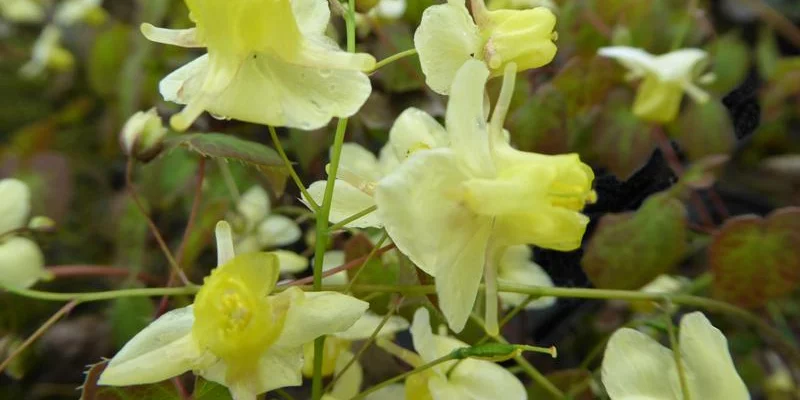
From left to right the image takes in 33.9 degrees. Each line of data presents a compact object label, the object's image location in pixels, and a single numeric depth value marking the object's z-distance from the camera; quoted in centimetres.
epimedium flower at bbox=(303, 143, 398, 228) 11
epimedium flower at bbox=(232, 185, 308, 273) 16
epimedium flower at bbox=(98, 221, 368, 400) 10
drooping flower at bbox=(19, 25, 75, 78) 26
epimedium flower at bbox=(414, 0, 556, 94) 10
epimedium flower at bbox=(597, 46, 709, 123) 15
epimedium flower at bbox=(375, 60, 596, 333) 9
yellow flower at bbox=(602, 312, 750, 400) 11
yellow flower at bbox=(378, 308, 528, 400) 11
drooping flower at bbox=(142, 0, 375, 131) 10
